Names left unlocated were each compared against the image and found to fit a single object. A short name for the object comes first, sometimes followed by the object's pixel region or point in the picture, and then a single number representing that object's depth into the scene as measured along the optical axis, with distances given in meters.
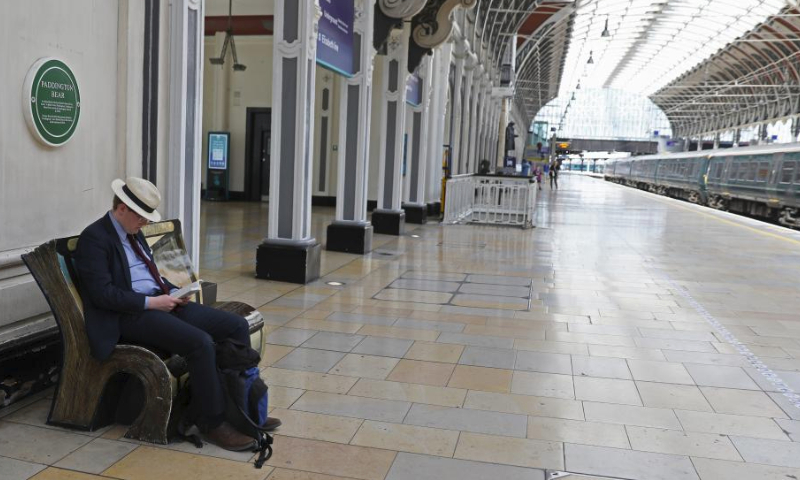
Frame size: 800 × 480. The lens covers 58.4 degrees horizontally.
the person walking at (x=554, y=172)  42.70
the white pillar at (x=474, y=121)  25.64
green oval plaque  3.87
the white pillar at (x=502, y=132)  32.62
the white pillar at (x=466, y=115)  22.75
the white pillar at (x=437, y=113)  16.86
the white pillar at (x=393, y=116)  12.81
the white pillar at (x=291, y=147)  7.89
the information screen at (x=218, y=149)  19.23
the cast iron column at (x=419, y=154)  15.44
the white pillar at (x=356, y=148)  10.20
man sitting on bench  3.31
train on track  23.45
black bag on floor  3.45
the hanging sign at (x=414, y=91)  13.89
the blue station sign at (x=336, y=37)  8.53
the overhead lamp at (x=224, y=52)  13.90
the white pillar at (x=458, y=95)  20.44
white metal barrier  16.11
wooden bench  3.36
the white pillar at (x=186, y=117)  5.12
